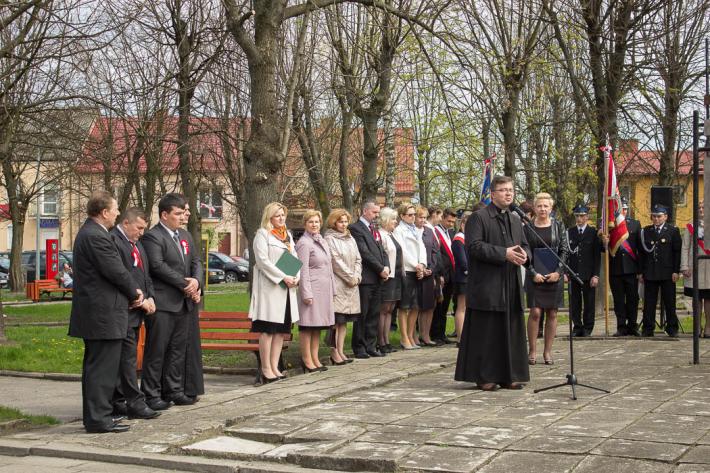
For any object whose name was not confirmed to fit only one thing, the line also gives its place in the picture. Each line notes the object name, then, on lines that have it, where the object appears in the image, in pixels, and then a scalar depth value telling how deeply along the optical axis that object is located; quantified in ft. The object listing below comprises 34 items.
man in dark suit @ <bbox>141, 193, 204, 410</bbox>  32.78
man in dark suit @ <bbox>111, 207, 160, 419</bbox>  30.99
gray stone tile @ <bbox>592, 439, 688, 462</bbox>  22.97
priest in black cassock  34.27
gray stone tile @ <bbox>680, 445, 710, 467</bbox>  22.50
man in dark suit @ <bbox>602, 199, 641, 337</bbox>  52.16
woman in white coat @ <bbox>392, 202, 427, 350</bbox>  48.24
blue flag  54.24
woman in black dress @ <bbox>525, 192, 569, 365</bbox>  39.47
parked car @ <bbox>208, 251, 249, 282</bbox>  179.83
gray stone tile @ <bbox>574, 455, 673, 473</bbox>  22.02
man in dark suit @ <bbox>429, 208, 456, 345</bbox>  51.51
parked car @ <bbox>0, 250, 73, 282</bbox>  142.00
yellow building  91.89
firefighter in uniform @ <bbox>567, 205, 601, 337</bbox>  51.70
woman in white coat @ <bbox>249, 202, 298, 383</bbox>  38.01
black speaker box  50.20
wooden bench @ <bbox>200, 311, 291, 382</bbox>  40.22
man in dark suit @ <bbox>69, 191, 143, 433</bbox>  29.48
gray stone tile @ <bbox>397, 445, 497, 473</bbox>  23.06
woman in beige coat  42.70
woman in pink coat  40.32
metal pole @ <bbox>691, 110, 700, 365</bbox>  39.73
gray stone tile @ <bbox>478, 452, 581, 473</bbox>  22.50
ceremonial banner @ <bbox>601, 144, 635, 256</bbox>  52.01
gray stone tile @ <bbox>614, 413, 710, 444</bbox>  24.99
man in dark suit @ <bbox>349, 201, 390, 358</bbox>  44.98
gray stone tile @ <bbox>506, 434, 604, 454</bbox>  24.04
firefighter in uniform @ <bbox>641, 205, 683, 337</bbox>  51.34
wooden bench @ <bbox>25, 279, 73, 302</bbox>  110.73
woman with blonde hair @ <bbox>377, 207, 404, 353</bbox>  46.80
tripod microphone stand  32.09
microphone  33.10
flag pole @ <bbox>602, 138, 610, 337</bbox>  52.06
